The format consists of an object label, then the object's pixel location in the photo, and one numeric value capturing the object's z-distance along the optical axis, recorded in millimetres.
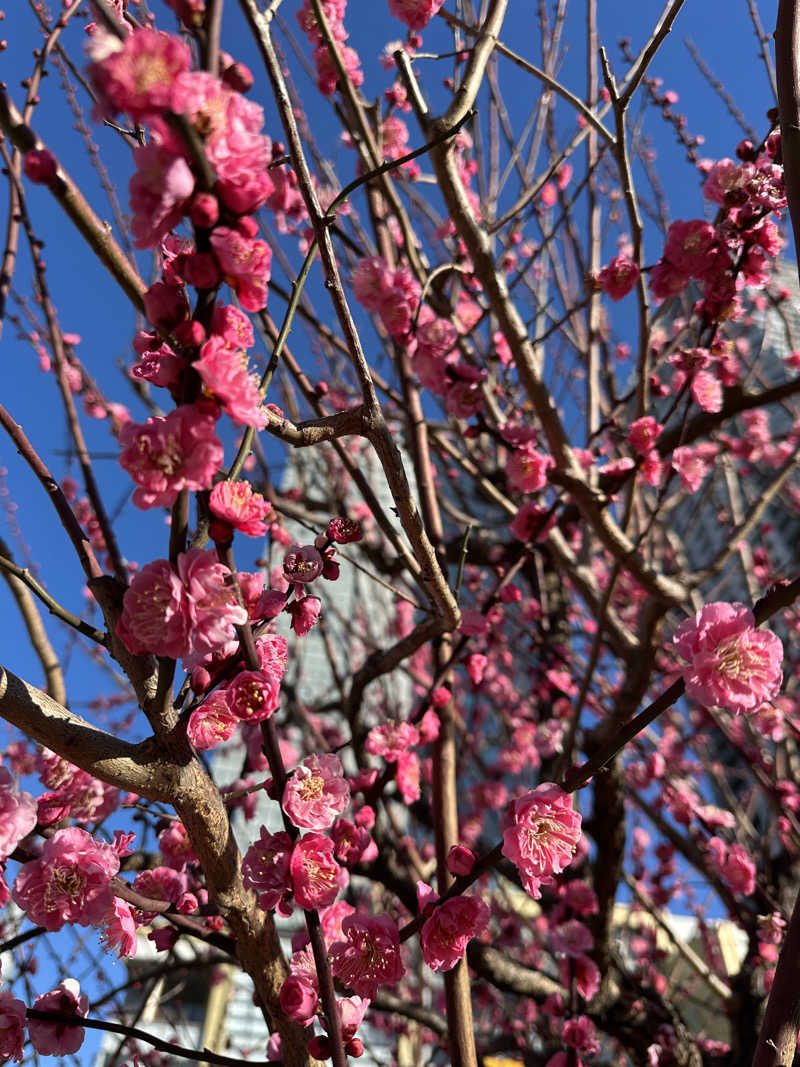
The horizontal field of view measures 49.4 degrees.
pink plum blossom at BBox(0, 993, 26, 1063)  254
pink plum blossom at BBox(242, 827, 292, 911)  276
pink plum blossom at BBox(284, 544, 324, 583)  275
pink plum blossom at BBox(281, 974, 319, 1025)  268
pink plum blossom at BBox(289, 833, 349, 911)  270
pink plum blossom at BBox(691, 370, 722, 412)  511
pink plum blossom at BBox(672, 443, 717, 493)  602
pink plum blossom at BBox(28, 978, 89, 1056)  270
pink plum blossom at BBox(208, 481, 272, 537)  228
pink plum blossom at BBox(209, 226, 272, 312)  198
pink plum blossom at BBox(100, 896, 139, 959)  277
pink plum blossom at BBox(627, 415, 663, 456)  511
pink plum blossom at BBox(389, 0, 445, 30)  470
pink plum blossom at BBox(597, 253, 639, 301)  501
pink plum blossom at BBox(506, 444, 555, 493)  546
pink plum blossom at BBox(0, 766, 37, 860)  252
